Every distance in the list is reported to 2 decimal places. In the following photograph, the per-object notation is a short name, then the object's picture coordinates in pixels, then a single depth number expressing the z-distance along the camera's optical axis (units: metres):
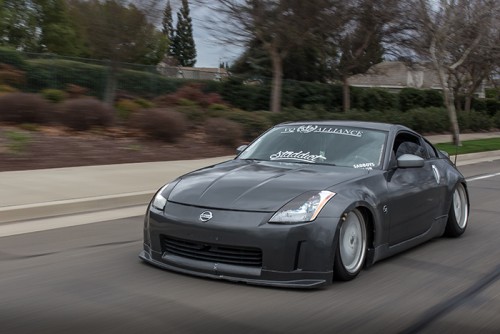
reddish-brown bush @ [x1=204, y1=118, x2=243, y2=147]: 17.56
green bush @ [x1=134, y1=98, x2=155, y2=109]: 20.89
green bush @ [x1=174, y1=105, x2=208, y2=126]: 20.09
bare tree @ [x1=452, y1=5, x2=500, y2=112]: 27.48
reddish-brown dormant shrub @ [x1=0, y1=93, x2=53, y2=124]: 15.27
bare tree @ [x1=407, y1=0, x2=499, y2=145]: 22.72
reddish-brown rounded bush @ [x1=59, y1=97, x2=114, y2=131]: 15.86
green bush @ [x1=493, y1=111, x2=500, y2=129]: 40.66
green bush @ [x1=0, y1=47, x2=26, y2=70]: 20.89
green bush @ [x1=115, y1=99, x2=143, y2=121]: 18.68
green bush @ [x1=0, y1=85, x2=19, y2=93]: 17.81
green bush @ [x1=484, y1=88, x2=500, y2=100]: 65.40
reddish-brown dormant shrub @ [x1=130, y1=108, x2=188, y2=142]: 16.19
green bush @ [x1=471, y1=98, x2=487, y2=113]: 47.34
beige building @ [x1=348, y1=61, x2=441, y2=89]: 63.70
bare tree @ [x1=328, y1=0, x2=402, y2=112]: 24.78
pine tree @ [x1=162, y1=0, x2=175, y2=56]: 20.90
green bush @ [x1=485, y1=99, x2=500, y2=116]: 48.81
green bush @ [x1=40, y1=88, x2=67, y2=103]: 18.63
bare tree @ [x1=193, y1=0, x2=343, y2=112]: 22.89
